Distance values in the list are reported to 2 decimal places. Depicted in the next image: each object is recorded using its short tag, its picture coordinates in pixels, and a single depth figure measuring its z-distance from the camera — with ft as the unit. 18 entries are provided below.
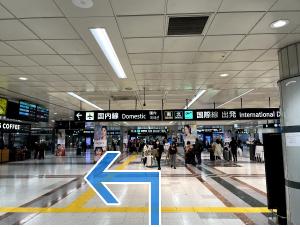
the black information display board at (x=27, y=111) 36.26
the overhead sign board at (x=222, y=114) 34.12
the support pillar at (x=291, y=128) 14.94
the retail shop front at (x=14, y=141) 56.54
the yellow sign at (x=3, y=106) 33.40
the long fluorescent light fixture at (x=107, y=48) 14.93
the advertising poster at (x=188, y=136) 54.05
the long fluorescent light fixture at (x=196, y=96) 34.30
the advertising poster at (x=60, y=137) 73.31
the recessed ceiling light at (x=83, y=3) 11.27
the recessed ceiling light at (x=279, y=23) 13.41
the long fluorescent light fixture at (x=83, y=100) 35.38
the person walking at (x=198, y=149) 50.73
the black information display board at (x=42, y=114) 40.61
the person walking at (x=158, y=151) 42.19
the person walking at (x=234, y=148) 54.13
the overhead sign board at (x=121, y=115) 33.76
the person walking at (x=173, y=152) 43.66
